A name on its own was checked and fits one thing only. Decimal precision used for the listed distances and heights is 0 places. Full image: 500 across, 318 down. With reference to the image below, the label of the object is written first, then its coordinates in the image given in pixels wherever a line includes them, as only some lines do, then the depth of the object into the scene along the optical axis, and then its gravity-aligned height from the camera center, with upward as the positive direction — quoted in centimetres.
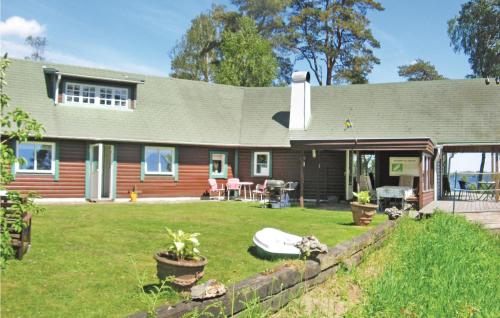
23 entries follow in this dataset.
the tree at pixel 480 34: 3778 +1137
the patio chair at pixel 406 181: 1908 -54
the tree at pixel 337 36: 3750 +1074
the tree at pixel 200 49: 4228 +1048
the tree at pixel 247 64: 3531 +767
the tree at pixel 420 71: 4634 +982
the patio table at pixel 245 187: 2076 -106
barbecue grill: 1744 -110
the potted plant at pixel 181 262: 514 -112
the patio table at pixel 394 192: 1584 -85
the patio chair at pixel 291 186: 1922 -89
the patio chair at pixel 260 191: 1998 -116
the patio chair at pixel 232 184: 2033 -90
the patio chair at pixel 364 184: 1841 -69
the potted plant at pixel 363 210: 1182 -110
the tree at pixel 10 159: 383 -1
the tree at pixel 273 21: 4016 +1264
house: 1795 +150
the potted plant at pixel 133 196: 1841 -139
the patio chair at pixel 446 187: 2334 -93
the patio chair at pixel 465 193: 2074 -113
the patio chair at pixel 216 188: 2023 -113
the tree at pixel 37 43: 4492 +1130
